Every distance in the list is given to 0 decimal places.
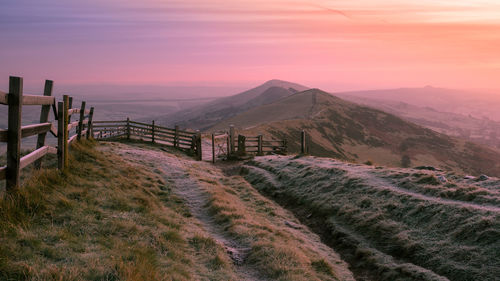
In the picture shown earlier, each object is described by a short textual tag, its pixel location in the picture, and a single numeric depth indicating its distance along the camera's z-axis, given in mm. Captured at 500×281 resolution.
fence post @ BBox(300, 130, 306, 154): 26156
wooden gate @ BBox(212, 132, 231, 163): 25534
